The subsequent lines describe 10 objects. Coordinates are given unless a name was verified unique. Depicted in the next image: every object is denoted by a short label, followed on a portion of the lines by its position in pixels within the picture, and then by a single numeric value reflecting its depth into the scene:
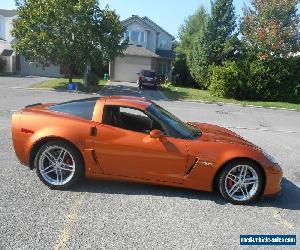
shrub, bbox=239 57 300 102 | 24.81
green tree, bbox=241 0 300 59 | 24.62
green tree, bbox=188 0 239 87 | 27.98
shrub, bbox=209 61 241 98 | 24.73
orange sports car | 5.22
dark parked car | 30.59
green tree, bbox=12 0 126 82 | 22.08
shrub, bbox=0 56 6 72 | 37.53
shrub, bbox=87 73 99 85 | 27.18
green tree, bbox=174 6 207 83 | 38.53
